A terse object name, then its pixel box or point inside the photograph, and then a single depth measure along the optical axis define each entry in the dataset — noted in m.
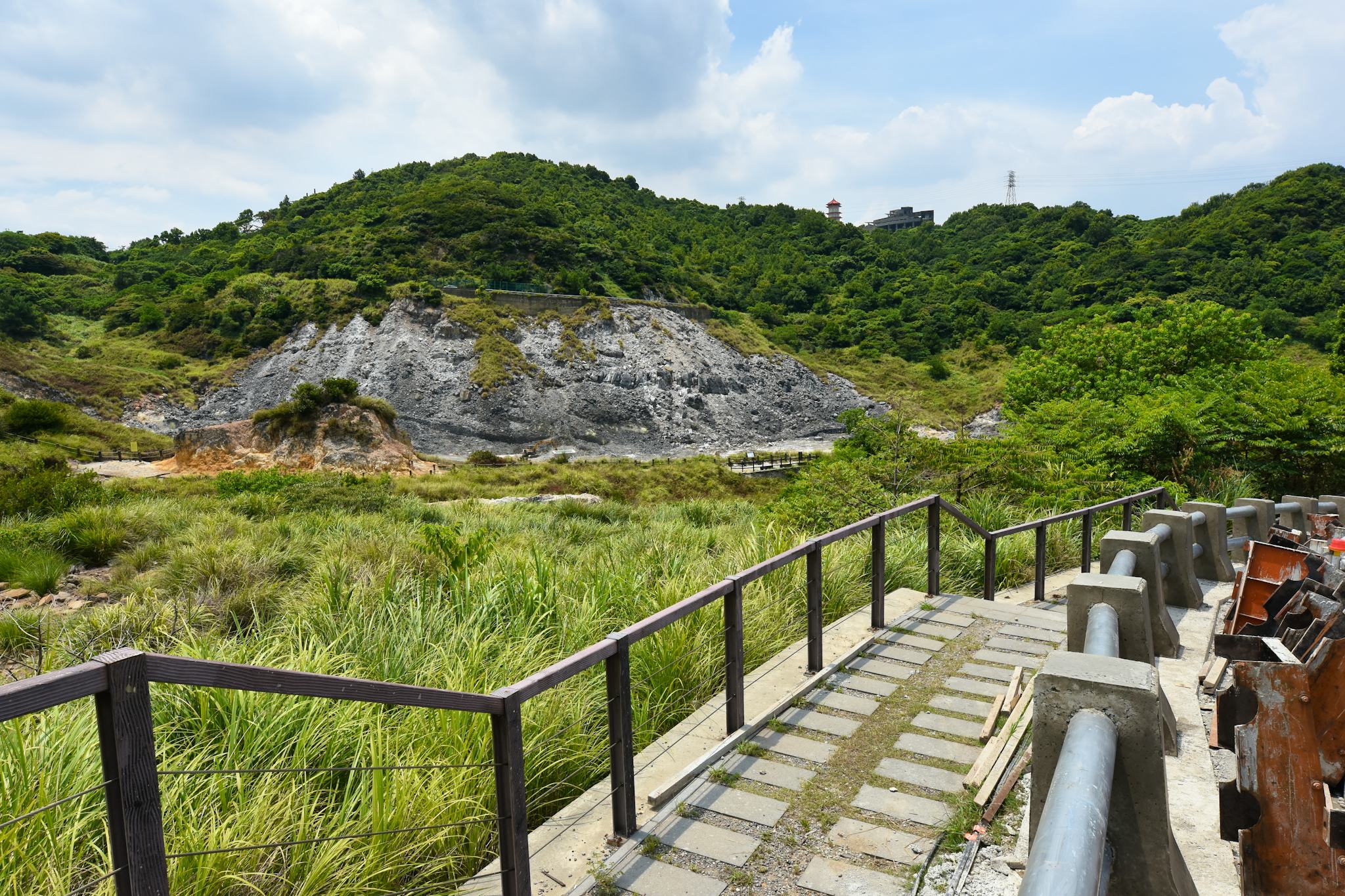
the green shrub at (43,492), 14.33
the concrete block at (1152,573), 4.74
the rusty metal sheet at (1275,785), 2.33
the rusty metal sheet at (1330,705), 2.45
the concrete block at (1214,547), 7.32
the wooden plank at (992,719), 4.17
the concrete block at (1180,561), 6.21
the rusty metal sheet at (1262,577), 4.89
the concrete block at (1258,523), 7.98
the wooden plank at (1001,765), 3.54
